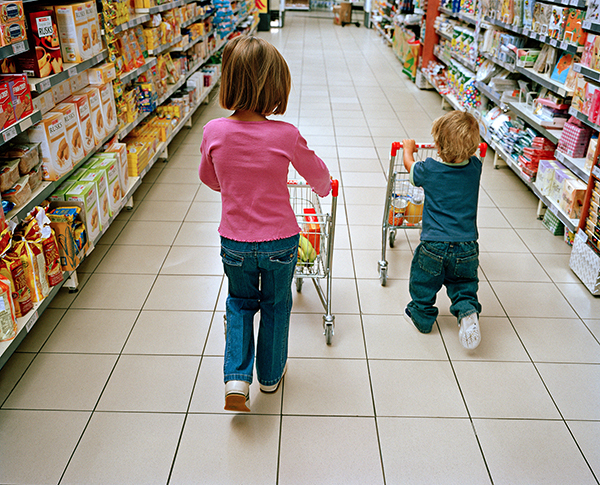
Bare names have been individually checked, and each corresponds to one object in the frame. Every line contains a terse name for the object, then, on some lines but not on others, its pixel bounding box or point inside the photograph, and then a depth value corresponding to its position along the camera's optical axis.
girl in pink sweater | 1.82
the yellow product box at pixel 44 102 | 2.98
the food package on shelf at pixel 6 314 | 2.36
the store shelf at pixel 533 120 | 4.27
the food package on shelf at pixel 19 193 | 2.65
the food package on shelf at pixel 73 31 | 3.17
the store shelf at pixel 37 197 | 2.63
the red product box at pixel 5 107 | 2.45
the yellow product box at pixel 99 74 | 3.69
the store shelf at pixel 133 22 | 4.05
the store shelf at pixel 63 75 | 2.83
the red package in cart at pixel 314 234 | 2.82
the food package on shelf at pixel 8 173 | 2.58
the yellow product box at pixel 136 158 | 4.35
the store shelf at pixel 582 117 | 3.49
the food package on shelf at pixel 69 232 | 2.98
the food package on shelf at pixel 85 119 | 3.35
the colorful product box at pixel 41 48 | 2.88
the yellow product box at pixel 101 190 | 3.41
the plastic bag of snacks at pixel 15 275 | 2.45
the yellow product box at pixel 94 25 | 3.43
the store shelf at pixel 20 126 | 2.46
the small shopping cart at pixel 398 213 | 3.28
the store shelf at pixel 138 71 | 4.23
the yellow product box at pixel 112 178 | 3.61
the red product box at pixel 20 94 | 2.55
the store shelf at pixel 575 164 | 3.71
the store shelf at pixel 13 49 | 2.44
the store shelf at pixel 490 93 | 5.45
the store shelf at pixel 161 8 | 4.58
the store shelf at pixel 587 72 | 3.39
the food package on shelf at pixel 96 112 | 3.54
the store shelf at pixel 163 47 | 4.92
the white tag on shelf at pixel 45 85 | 2.85
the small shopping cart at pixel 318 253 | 2.68
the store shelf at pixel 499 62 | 5.25
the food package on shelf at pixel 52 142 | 2.93
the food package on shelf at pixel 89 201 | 3.17
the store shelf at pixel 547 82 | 4.10
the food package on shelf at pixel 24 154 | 2.78
